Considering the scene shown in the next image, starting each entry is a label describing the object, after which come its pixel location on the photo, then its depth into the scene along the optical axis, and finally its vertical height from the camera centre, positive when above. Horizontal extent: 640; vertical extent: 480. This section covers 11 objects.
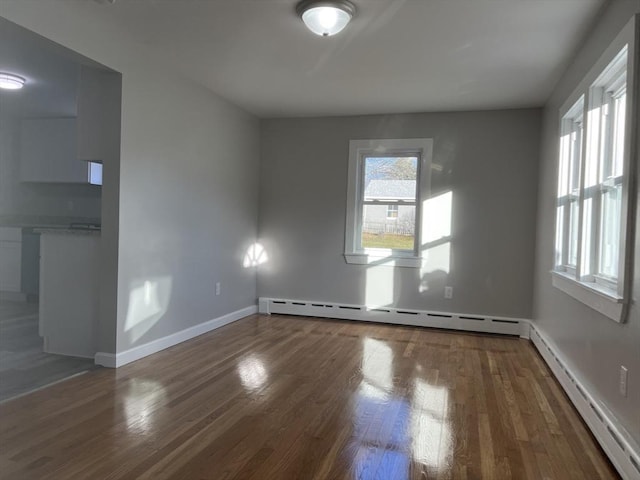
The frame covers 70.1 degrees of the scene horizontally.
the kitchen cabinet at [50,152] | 5.80 +0.94
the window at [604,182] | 2.07 +0.34
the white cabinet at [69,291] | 3.41 -0.50
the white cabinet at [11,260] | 5.75 -0.47
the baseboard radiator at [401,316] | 4.70 -0.88
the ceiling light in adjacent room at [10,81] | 4.05 +1.29
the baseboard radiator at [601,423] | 1.90 -0.90
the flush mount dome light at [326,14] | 2.55 +1.26
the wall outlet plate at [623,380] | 2.04 -0.61
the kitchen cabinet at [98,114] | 3.22 +0.81
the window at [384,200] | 5.04 +0.40
